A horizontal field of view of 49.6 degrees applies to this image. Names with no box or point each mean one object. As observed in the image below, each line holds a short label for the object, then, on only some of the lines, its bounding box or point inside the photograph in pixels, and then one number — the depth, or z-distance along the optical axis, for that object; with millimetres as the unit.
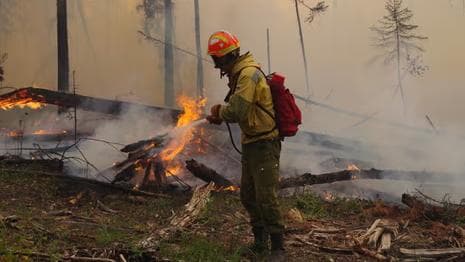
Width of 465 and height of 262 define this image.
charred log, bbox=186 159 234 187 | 8656
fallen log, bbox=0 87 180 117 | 10625
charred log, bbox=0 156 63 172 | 9508
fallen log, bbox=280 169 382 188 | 9109
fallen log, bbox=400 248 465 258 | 5461
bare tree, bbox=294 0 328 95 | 26891
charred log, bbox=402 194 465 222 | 7609
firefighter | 5263
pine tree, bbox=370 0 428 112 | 26797
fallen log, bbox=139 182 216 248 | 5430
